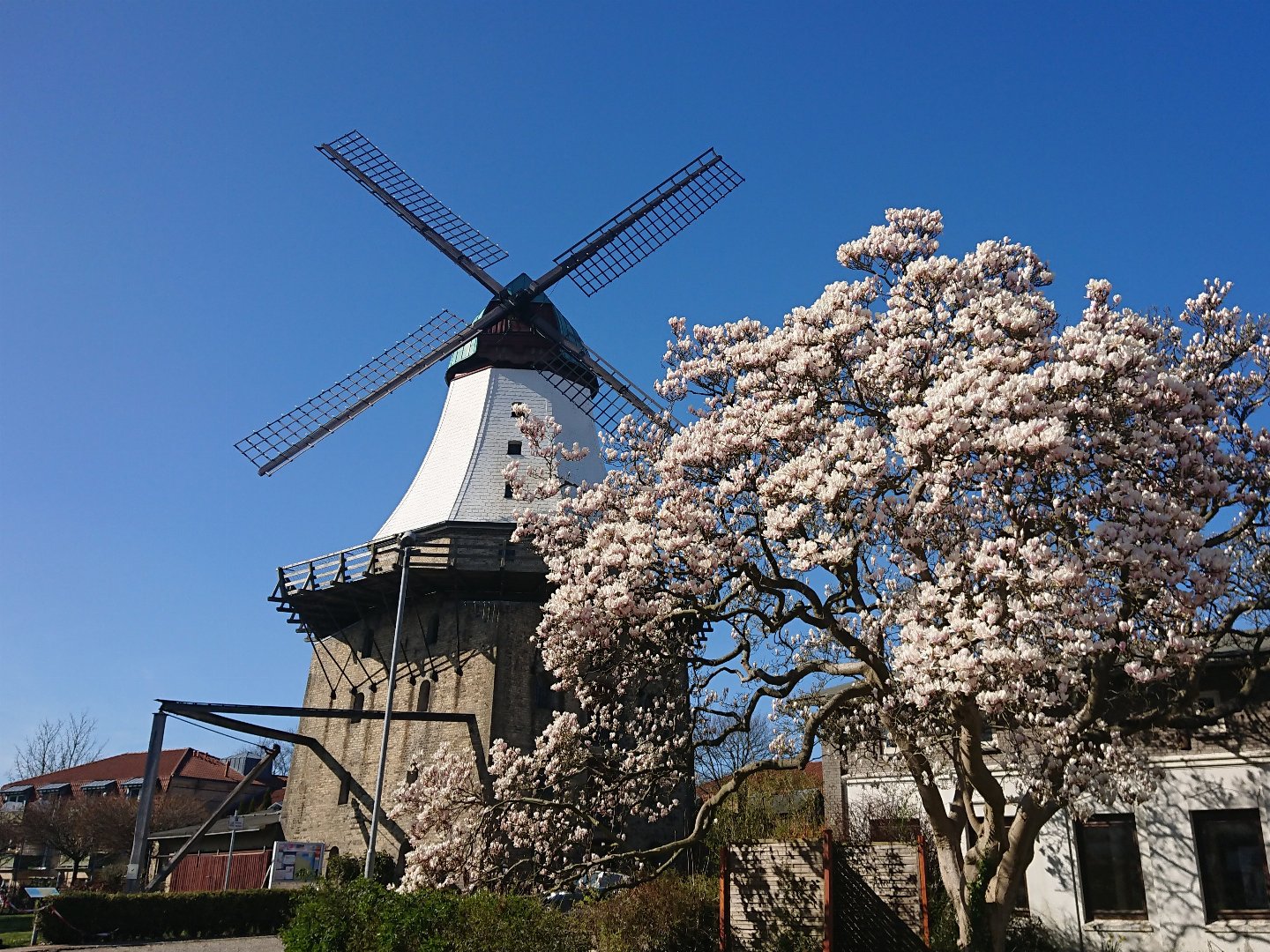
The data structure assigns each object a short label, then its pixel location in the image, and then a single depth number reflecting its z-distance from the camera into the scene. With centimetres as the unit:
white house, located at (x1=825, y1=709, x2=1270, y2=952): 1945
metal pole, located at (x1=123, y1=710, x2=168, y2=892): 2847
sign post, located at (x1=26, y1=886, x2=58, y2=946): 2481
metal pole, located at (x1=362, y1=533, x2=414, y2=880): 2898
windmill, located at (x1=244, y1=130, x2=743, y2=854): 3216
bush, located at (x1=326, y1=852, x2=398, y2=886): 3044
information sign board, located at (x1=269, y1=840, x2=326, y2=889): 3102
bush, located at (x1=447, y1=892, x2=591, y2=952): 1362
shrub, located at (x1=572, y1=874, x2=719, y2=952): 1645
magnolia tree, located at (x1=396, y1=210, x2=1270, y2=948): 1105
